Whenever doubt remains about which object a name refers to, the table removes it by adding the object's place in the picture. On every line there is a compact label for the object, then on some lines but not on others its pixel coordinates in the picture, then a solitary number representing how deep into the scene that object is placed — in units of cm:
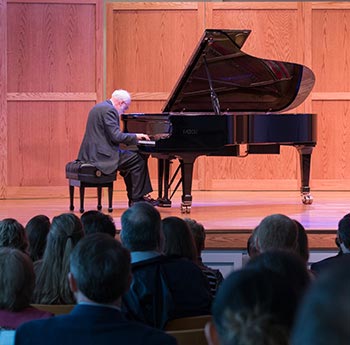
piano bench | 1267
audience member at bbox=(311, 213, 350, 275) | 582
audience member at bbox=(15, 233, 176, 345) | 307
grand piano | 1200
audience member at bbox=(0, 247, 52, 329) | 401
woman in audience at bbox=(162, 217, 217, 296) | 554
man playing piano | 1286
